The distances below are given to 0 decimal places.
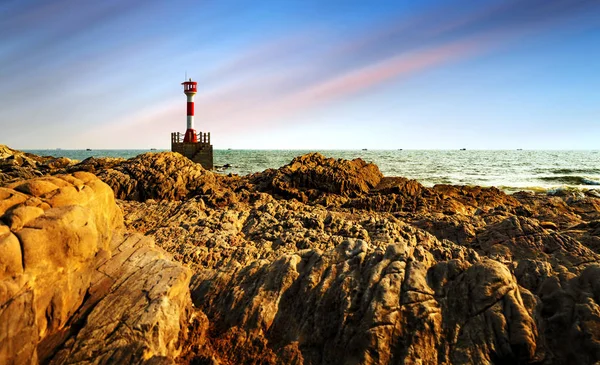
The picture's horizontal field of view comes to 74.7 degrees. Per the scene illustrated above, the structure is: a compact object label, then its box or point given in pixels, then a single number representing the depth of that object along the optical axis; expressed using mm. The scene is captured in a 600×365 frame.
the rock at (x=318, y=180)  21172
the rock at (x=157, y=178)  19484
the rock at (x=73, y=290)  5070
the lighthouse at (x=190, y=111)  43812
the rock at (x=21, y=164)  23422
